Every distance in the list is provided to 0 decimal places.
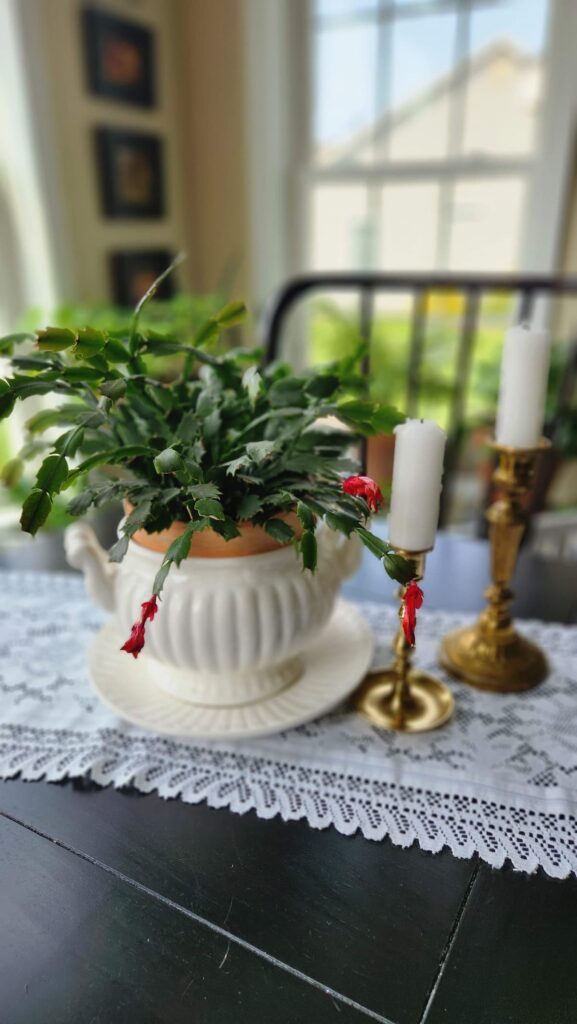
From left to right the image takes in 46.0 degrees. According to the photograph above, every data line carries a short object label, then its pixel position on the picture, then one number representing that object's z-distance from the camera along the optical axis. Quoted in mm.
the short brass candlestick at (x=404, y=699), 621
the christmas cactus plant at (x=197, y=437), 477
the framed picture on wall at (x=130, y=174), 2117
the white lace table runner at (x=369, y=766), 521
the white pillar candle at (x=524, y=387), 604
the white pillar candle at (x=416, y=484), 513
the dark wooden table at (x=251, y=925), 403
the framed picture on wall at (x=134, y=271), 2227
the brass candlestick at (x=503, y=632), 673
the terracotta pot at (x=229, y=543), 542
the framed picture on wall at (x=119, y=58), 2004
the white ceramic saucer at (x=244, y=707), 596
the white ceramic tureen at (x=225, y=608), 552
